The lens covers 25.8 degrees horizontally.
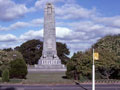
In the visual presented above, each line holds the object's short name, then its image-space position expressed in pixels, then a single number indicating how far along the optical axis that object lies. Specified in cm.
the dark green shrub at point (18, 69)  4253
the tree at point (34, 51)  10966
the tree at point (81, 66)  3906
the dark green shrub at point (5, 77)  3740
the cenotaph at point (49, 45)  7719
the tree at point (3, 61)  4569
